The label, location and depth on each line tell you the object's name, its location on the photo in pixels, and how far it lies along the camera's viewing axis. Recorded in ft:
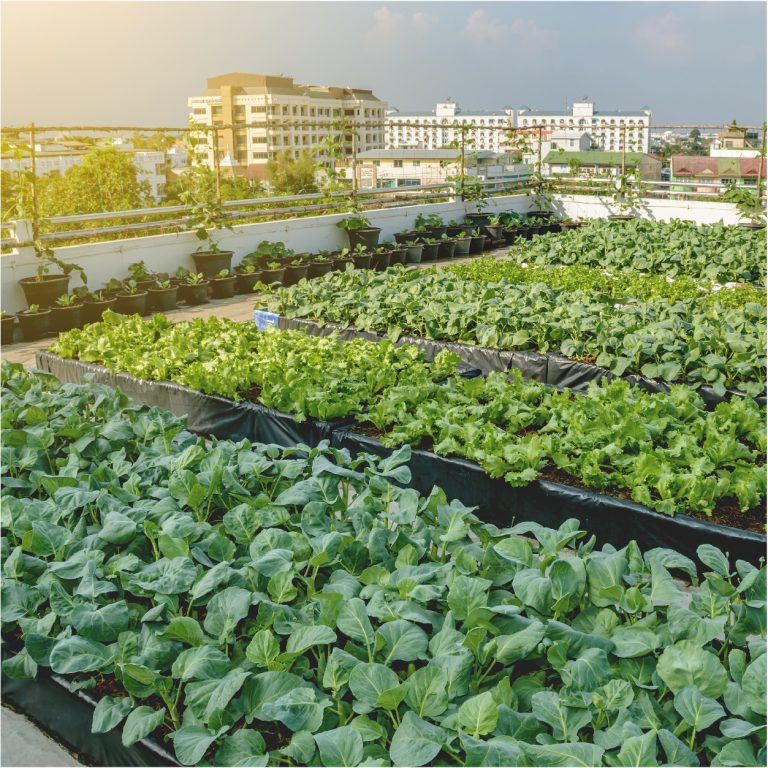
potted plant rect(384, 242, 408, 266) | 40.57
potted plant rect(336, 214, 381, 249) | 42.01
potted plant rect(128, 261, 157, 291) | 32.73
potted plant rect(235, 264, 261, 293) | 35.73
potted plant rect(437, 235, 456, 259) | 43.65
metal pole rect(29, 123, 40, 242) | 29.76
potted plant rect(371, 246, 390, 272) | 39.75
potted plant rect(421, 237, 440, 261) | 42.80
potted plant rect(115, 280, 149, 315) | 30.50
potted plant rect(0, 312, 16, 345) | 27.94
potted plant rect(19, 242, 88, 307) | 29.37
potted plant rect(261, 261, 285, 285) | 35.70
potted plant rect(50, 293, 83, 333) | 28.86
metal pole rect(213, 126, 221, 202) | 36.42
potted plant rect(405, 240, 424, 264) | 41.65
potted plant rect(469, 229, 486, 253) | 45.73
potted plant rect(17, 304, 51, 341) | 28.27
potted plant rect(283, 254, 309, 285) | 36.35
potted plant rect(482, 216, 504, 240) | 47.91
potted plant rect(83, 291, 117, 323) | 29.58
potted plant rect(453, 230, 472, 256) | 44.45
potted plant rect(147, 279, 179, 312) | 31.83
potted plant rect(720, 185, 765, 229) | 45.19
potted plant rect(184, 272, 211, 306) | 33.27
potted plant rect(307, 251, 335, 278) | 36.99
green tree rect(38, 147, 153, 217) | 130.31
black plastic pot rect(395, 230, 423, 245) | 43.55
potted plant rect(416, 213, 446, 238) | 45.52
